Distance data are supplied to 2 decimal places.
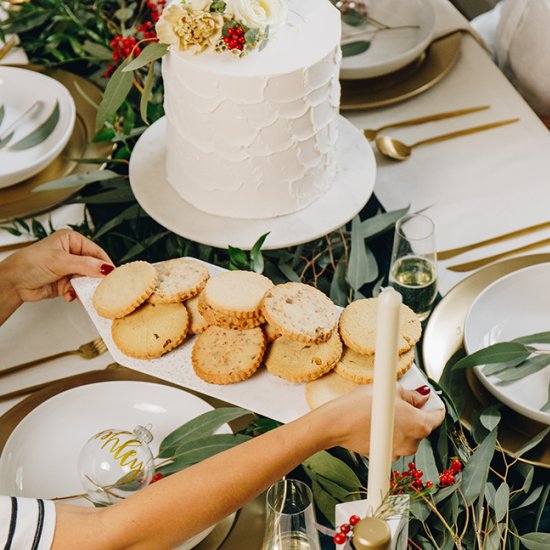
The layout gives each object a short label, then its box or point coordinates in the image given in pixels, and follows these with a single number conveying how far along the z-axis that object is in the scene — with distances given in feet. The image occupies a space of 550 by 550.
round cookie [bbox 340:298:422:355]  3.57
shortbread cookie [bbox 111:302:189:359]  3.72
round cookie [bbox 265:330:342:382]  3.52
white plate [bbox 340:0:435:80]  5.88
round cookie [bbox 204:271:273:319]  3.69
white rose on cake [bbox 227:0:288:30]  4.09
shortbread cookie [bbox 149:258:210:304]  3.86
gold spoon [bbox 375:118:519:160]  5.55
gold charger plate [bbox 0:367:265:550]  3.49
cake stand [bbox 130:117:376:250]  4.40
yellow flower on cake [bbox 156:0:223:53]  4.08
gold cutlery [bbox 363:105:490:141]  5.67
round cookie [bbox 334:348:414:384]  3.51
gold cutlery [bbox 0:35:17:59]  6.50
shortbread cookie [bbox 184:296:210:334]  3.82
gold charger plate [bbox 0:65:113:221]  5.14
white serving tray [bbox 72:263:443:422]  3.52
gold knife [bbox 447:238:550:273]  4.78
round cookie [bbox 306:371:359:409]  3.48
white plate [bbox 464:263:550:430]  4.30
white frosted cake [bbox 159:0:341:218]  4.05
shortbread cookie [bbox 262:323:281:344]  3.70
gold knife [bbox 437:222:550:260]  4.89
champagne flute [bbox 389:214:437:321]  4.38
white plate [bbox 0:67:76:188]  5.47
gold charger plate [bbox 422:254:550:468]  3.77
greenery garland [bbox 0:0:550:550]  3.52
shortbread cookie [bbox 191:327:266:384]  3.58
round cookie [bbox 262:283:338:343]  3.55
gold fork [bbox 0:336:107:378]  4.35
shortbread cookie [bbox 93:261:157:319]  3.83
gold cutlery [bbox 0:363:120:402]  4.16
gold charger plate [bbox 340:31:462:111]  5.87
